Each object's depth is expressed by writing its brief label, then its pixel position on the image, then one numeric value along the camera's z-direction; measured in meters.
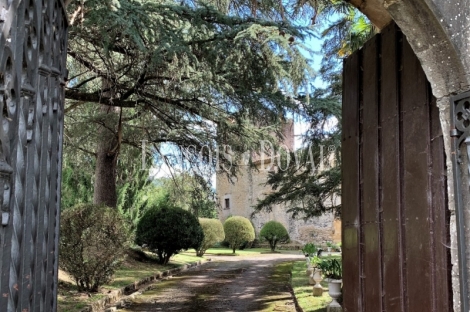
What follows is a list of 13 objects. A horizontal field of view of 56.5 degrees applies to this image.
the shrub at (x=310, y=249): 13.96
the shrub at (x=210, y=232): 24.70
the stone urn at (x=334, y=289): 7.71
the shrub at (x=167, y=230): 16.89
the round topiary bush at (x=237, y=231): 29.53
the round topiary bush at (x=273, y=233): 30.38
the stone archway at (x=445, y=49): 2.42
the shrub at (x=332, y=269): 8.38
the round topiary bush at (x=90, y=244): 9.57
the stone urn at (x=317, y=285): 9.77
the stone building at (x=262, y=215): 31.84
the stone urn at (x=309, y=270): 12.91
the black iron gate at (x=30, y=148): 1.82
